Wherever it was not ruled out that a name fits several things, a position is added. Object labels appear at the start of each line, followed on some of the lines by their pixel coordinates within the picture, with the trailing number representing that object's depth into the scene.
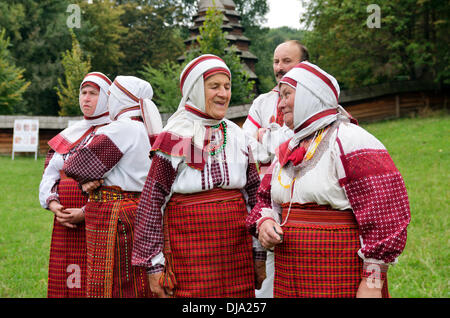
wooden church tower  28.56
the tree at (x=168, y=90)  17.33
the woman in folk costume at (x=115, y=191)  3.12
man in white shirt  3.40
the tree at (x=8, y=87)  22.06
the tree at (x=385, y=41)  18.12
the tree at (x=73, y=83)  17.95
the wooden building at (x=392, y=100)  19.25
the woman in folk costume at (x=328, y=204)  2.13
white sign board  16.62
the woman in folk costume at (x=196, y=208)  2.60
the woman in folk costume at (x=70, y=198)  3.54
